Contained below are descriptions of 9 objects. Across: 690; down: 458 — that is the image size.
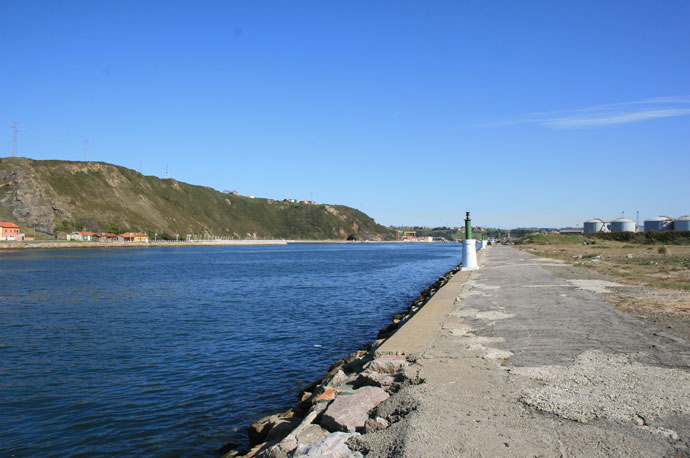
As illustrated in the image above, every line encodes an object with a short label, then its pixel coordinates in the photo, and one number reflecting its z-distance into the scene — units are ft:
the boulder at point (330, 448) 14.80
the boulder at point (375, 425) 16.30
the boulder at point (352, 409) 17.08
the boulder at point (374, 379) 21.72
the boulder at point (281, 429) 20.80
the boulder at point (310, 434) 16.79
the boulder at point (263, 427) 23.16
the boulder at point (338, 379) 24.85
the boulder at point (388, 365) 23.57
